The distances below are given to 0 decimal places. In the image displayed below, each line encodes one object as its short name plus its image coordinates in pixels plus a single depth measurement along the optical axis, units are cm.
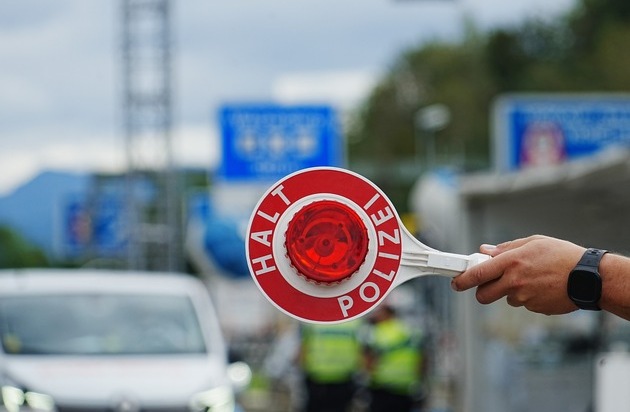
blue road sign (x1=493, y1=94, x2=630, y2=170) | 2994
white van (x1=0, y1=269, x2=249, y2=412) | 1091
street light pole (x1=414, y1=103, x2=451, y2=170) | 5532
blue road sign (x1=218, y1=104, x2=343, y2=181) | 2850
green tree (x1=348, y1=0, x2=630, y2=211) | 6484
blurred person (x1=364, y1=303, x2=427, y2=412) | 1725
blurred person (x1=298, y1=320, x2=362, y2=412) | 1792
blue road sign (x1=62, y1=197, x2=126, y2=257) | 4662
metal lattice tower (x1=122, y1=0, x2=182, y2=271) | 3284
